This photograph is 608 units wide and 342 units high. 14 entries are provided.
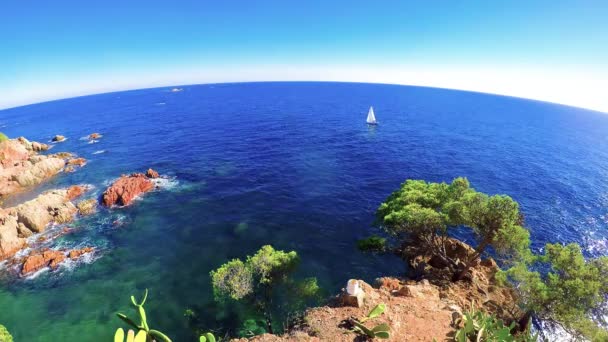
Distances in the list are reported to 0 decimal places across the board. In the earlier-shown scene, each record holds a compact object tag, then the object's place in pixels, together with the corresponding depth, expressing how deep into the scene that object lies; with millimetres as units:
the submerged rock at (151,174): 70188
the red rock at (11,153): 79875
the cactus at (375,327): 19470
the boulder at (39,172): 70938
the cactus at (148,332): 15958
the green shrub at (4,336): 21780
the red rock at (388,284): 30731
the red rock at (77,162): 84250
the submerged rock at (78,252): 42875
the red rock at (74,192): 61175
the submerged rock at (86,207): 54903
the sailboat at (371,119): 129750
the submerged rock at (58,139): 118250
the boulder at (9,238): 43844
